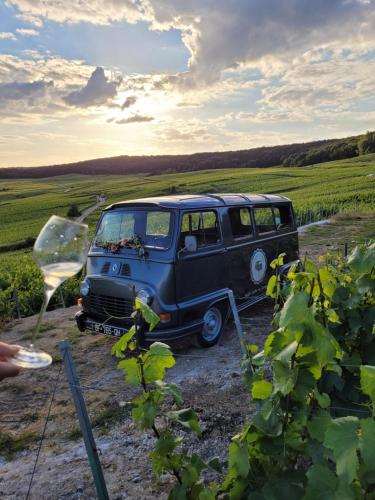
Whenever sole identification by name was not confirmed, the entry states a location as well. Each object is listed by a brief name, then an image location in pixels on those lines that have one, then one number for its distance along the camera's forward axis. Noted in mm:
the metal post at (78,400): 2162
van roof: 5859
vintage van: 5457
